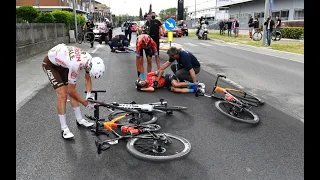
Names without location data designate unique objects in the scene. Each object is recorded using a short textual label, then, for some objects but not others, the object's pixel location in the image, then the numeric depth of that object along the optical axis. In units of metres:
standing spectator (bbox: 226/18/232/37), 28.94
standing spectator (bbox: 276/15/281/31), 21.42
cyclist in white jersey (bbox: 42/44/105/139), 4.12
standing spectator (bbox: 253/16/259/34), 23.88
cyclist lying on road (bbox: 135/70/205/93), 7.12
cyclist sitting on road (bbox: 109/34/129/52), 16.70
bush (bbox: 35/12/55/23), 16.21
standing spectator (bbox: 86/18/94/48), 20.17
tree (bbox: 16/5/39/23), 14.82
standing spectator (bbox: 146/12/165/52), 10.21
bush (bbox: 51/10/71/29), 19.86
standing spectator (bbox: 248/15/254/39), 24.75
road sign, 14.29
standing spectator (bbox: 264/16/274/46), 19.42
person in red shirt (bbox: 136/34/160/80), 8.25
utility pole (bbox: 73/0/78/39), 21.62
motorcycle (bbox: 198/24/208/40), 28.41
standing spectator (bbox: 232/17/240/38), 29.69
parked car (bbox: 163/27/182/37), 32.70
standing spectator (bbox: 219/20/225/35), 35.06
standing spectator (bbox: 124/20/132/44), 20.47
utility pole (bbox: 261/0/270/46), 19.95
